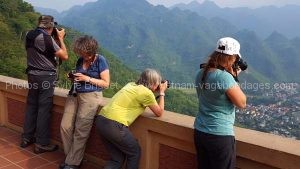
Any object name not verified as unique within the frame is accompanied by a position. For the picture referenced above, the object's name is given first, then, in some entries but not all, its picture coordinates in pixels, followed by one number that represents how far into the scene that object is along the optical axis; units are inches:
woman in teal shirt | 102.7
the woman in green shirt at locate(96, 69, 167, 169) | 132.3
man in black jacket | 168.7
